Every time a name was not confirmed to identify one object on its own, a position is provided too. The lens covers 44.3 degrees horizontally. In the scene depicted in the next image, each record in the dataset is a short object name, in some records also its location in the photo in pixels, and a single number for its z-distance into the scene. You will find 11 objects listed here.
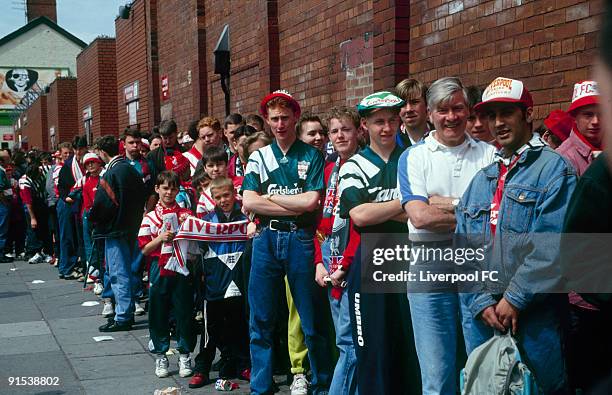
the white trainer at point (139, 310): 9.04
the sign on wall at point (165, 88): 17.09
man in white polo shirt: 3.98
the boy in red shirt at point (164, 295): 6.17
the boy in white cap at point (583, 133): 4.21
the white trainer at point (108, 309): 8.71
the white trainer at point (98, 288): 10.52
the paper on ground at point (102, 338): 7.69
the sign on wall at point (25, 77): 66.31
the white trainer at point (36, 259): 14.88
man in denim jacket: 3.41
